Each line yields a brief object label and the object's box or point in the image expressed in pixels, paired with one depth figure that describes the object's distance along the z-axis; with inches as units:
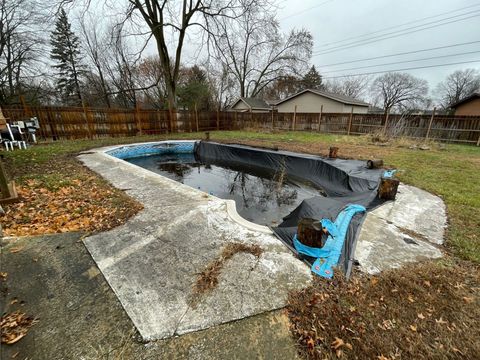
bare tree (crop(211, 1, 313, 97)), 904.9
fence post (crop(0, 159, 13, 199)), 114.2
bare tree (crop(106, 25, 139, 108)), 738.8
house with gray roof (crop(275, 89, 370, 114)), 677.3
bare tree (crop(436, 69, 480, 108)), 1295.5
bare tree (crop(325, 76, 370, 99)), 1451.8
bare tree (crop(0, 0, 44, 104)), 462.9
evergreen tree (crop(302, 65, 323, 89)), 1141.1
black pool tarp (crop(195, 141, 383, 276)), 95.6
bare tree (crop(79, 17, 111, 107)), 748.6
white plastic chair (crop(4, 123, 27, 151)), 271.2
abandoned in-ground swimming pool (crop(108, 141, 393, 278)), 89.0
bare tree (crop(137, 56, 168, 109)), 818.8
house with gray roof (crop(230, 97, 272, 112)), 939.1
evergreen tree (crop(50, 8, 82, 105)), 706.8
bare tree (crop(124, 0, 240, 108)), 469.1
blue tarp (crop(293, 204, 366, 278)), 73.7
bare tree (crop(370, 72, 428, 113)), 1434.5
